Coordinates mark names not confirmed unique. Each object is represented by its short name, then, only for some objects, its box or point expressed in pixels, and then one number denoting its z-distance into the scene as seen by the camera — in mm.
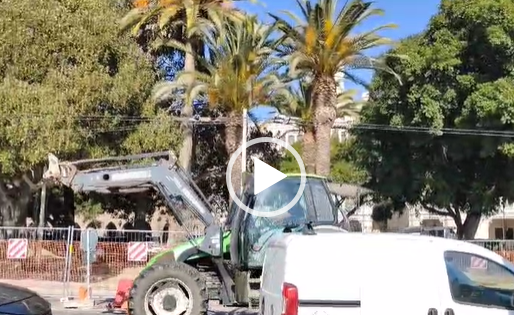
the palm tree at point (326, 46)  25812
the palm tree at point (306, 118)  29977
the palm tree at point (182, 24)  31500
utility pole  26803
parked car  7742
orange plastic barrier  14547
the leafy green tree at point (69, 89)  25641
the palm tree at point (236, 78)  28906
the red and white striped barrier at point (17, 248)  22031
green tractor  11359
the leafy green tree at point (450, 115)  30453
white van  6832
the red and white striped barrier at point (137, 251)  20625
